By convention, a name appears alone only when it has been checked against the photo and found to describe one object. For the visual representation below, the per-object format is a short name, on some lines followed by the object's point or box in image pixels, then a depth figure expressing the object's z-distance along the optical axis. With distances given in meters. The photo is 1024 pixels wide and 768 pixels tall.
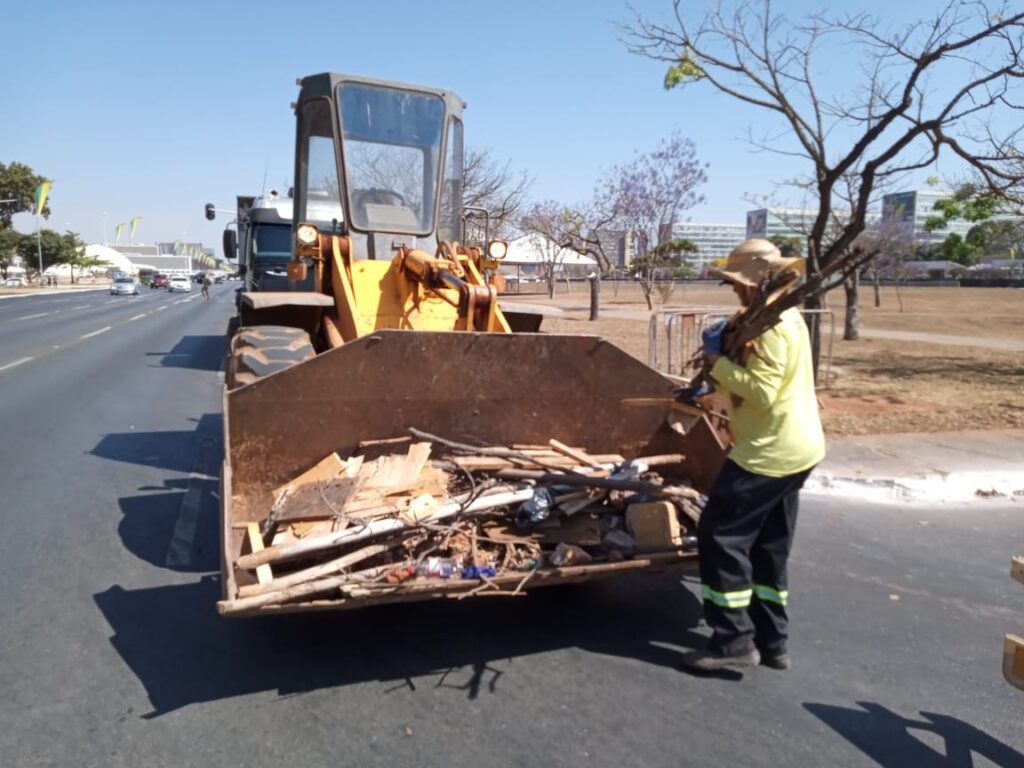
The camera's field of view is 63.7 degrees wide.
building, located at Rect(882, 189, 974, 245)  31.27
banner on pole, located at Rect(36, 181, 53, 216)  63.12
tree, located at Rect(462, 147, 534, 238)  22.69
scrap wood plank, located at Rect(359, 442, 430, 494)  4.43
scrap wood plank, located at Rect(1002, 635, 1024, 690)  3.14
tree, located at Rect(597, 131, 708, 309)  24.88
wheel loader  4.58
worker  3.79
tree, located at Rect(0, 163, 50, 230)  66.12
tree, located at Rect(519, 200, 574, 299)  32.78
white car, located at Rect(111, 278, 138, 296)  53.88
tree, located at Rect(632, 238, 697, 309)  24.58
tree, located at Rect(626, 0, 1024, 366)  9.10
